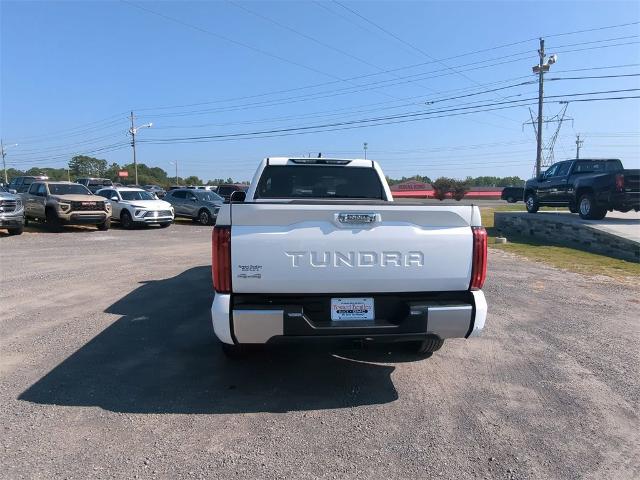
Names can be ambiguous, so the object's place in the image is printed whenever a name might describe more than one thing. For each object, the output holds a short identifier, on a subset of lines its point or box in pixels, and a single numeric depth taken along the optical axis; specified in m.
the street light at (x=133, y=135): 56.28
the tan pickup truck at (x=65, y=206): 17.86
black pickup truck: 13.91
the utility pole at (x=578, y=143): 94.94
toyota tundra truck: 3.54
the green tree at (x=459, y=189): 57.84
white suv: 20.08
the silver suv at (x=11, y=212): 15.03
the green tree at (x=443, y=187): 58.91
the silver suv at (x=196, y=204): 23.50
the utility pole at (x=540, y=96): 31.27
